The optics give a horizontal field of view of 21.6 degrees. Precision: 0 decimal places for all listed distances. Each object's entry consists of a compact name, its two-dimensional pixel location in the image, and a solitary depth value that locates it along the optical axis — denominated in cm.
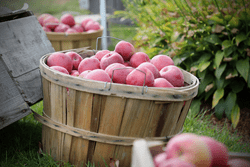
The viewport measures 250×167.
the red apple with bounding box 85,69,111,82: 213
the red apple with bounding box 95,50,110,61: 237
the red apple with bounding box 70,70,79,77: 228
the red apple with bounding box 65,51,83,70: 235
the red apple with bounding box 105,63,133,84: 217
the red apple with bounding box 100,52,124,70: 227
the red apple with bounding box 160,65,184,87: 221
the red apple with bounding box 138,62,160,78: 219
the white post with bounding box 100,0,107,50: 397
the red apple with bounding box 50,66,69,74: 221
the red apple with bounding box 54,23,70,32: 309
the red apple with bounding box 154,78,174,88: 215
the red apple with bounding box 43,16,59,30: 307
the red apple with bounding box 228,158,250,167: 141
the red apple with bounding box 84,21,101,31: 331
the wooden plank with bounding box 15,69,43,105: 225
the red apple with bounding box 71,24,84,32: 329
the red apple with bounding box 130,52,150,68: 230
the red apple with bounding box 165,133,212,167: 135
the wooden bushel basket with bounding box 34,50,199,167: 208
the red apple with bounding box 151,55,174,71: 231
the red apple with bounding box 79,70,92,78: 220
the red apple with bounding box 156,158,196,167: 124
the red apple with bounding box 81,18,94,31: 353
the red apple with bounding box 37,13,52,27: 332
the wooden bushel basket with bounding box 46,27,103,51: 296
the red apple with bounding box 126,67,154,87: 212
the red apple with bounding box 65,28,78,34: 305
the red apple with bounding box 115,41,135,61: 234
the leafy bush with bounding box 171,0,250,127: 259
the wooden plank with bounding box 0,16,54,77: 226
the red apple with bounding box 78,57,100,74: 227
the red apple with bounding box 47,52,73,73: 228
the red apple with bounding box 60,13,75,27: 333
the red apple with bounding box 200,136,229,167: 145
